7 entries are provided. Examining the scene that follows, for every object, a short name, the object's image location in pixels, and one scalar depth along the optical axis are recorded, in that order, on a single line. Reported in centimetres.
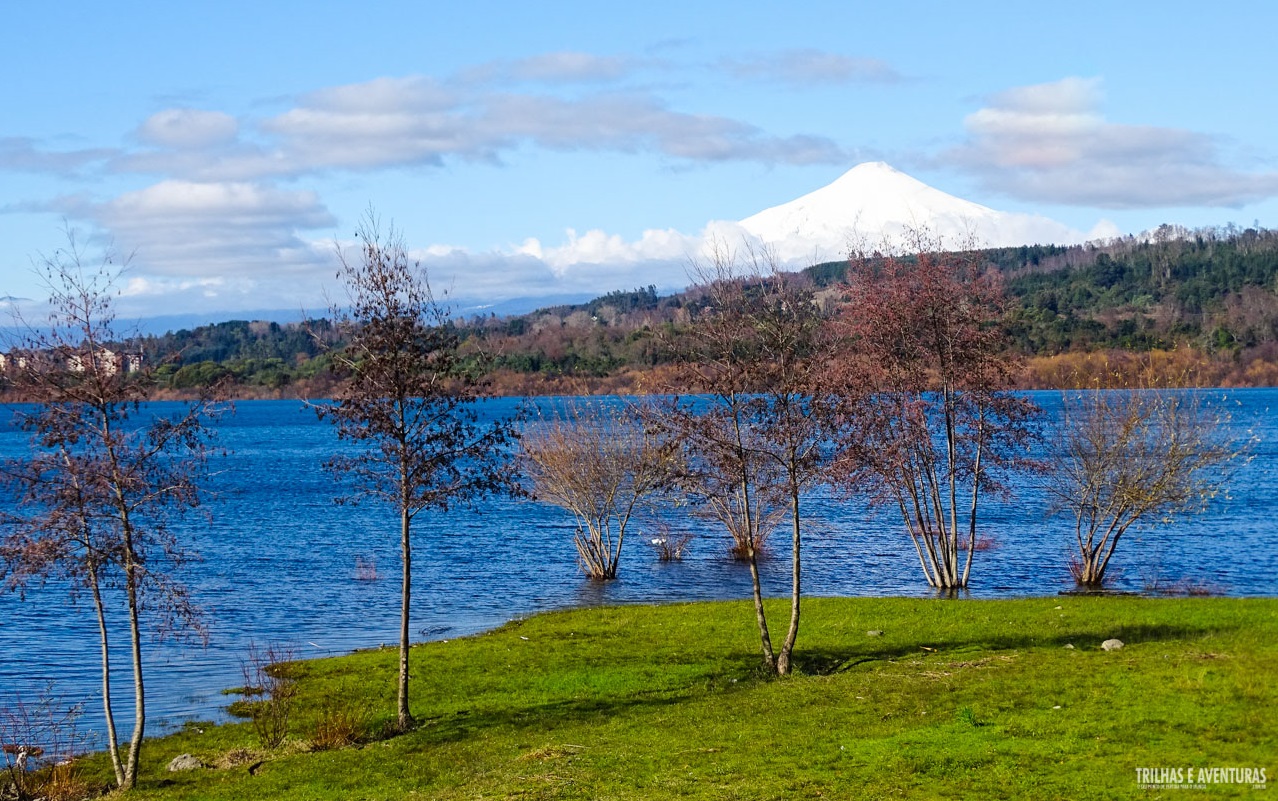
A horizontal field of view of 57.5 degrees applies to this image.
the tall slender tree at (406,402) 1898
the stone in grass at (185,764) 1819
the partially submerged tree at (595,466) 4038
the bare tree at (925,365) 3164
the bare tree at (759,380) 2106
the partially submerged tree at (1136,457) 3453
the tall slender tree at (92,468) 1636
